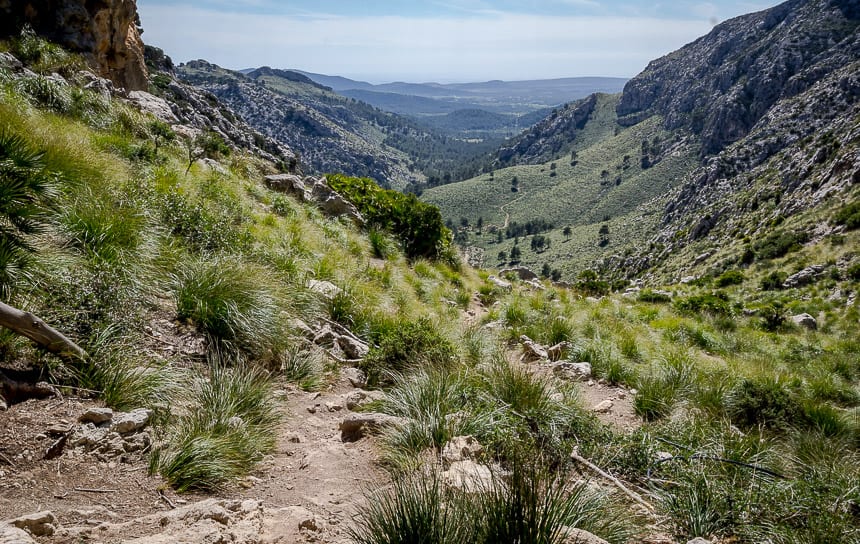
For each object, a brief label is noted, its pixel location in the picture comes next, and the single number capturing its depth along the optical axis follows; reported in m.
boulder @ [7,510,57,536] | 2.46
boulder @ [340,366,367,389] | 5.93
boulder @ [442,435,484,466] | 3.85
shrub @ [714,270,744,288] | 37.69
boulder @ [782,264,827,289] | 32.09
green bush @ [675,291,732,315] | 18.29
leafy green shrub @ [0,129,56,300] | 4.07
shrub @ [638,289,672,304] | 22.30
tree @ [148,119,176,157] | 13.08
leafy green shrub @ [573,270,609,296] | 19.86
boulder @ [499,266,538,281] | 24.39
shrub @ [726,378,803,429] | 6.34
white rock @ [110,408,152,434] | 3.55
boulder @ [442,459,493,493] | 3.21
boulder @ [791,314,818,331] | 19.45
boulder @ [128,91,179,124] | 16.53
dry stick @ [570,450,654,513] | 3.87
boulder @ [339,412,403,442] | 4.49
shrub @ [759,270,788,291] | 33.81
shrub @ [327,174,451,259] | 15.81
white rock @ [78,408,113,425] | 3.52
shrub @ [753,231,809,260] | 40.88
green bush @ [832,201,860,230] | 37.22
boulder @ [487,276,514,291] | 15.58
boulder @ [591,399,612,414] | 6.41
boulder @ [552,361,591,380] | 7.53
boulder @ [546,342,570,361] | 8.54
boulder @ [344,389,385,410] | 5.23
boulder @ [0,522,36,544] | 2.24
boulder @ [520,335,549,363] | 8.44
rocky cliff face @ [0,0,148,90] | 16.59
